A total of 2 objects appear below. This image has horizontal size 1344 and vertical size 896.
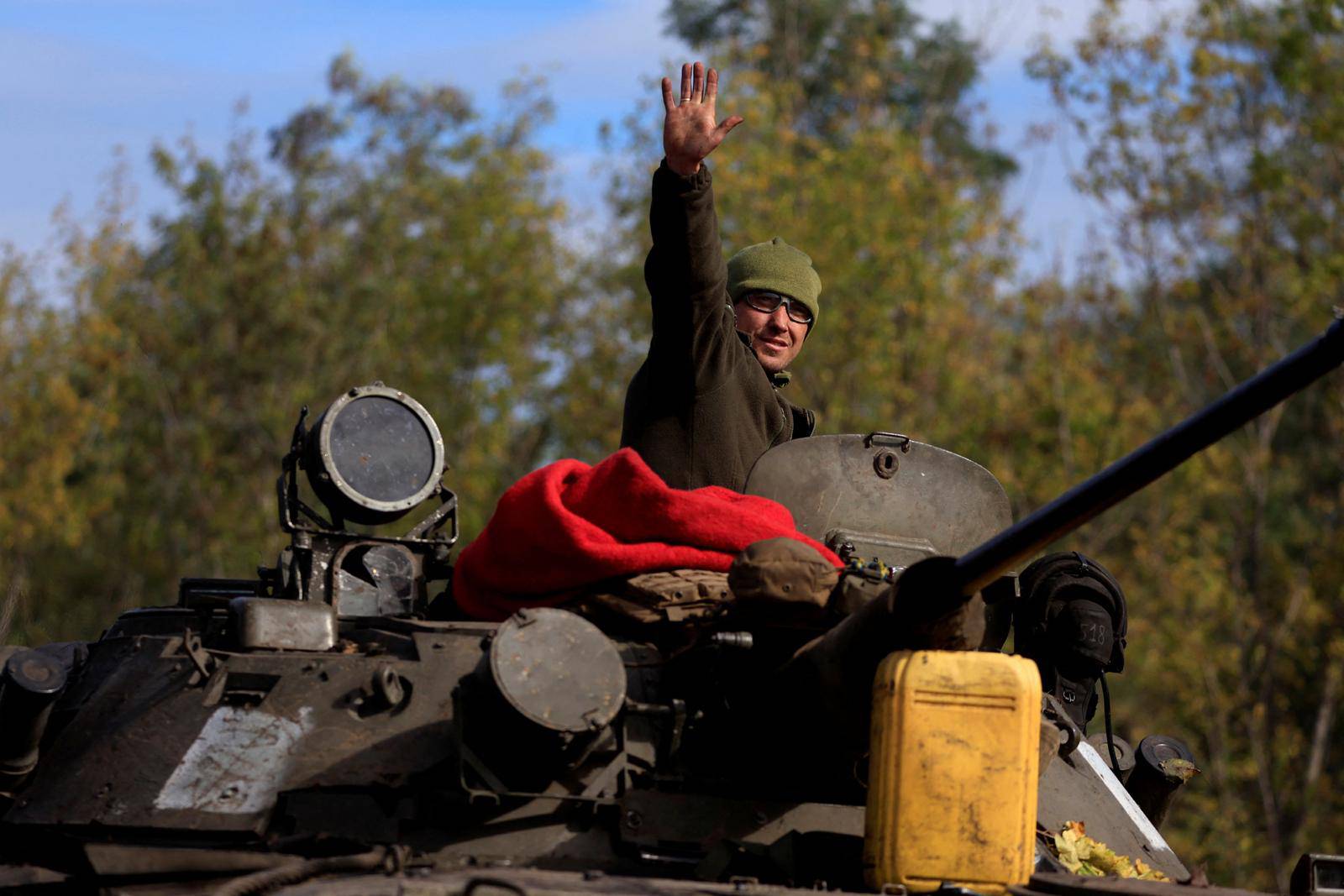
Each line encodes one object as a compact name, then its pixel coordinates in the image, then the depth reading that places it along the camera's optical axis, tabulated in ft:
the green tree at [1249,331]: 77.25
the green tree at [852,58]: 123.34
